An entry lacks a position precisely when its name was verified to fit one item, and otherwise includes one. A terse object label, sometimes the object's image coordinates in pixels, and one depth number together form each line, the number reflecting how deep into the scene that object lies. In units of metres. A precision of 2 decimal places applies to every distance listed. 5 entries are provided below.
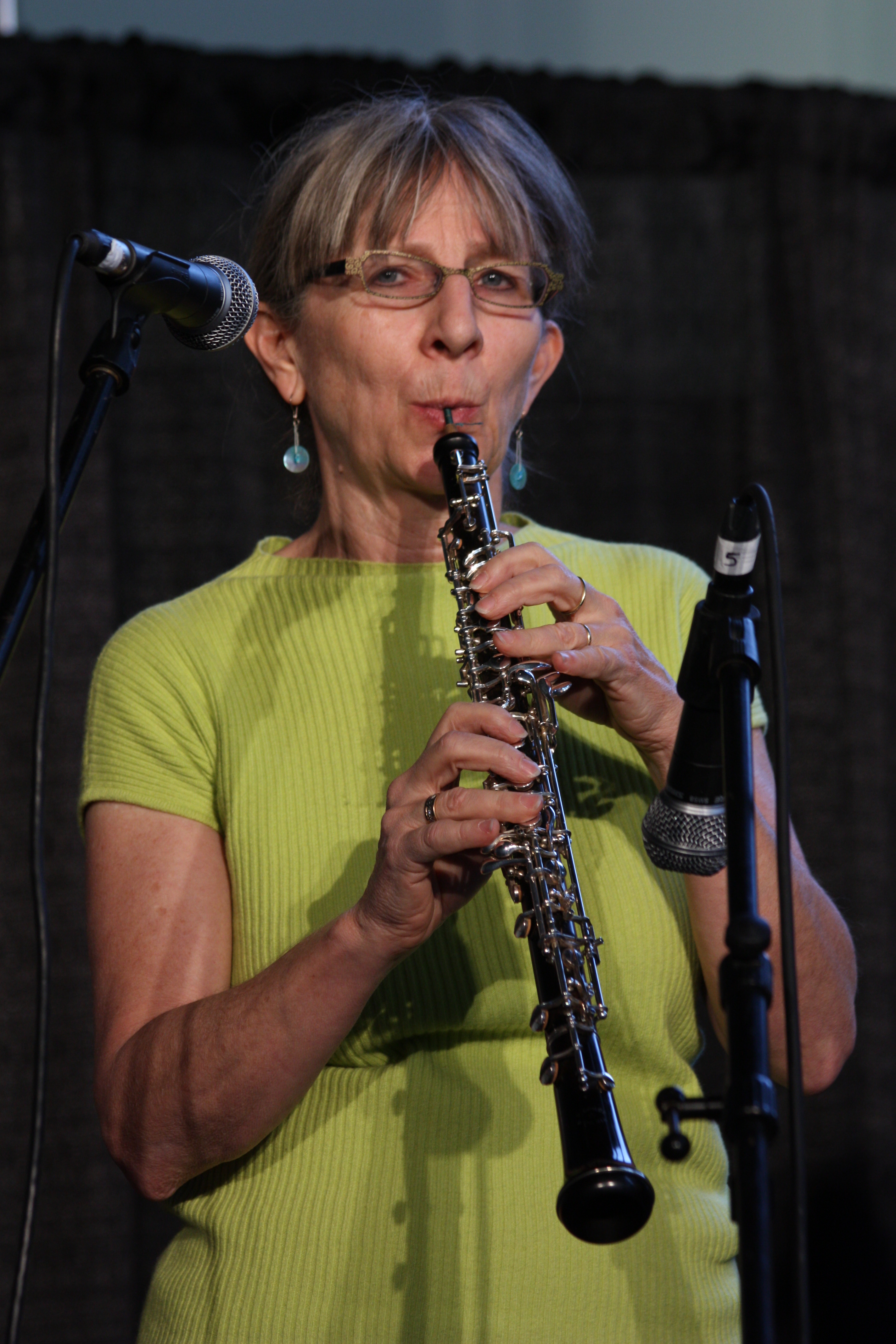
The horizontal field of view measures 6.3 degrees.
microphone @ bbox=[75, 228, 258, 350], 4.47
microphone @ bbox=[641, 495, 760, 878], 4.41
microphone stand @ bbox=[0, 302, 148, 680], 4.45
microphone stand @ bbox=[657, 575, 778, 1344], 4.29
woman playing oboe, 4.70
